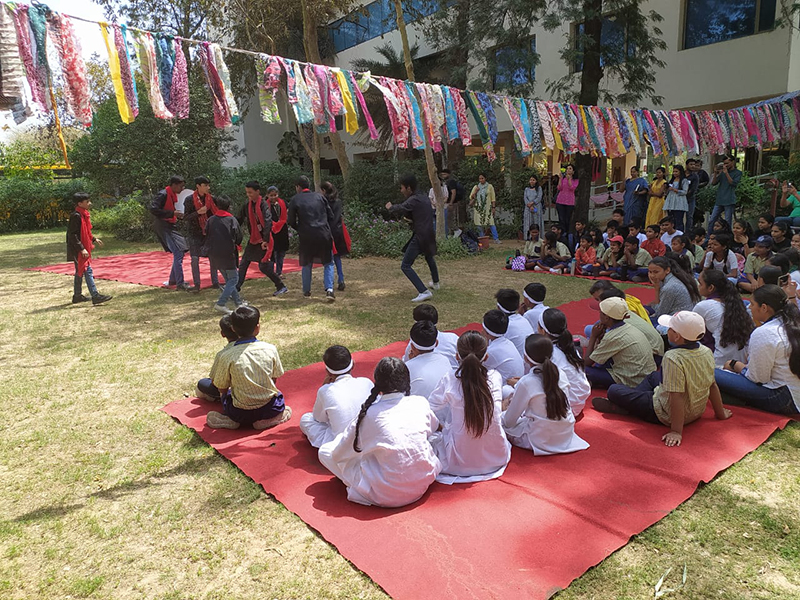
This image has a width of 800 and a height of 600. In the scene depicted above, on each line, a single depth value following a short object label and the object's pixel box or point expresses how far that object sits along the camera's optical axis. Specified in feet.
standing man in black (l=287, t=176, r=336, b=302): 23.62
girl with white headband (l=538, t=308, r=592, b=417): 11.84
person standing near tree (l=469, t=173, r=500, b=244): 41.27
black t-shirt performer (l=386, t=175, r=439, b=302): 23.45
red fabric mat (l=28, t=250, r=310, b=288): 30.37
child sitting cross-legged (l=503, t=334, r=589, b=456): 10.46
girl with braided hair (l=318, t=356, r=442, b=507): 9.17
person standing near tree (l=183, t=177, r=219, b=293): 24.14
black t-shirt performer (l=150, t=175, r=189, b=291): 25.55
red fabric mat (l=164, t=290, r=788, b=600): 7.74
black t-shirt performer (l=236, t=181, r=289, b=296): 23.94
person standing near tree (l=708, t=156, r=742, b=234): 32.81
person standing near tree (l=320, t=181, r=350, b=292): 25.57
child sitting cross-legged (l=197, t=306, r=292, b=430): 11.84
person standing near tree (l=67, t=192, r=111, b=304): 23.35
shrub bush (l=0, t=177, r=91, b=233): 68.13
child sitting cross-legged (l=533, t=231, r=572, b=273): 30.96
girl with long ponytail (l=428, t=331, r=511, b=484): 9.78
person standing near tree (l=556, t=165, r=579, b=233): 37.55
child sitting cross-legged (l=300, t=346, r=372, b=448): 10.65
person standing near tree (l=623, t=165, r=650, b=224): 34.88
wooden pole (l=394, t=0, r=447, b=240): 34.07
